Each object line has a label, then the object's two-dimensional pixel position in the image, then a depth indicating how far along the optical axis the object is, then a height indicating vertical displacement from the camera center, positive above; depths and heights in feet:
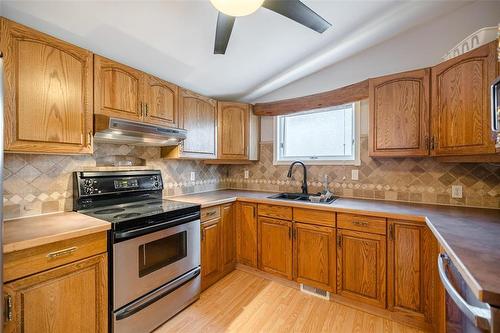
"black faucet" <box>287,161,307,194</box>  8.92 -0.58
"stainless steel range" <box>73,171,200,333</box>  4.89 -2.00
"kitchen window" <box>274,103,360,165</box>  8.51 +1.27
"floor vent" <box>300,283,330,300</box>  6.93 -4.00
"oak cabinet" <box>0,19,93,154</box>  4.23 +1.57
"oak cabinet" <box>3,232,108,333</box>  3.62 -2.18
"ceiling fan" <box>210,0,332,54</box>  3.72 +3.03
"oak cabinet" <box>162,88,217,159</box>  7.76 +1.50
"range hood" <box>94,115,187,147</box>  5.36 +0.92
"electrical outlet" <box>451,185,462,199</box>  6.53 -0.73
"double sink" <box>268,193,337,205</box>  7.87 -1.18
